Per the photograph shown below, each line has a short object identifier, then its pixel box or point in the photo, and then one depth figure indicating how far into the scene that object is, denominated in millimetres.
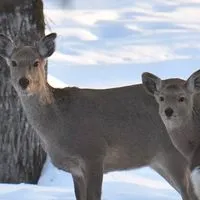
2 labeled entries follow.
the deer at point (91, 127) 19875
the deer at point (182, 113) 18453
